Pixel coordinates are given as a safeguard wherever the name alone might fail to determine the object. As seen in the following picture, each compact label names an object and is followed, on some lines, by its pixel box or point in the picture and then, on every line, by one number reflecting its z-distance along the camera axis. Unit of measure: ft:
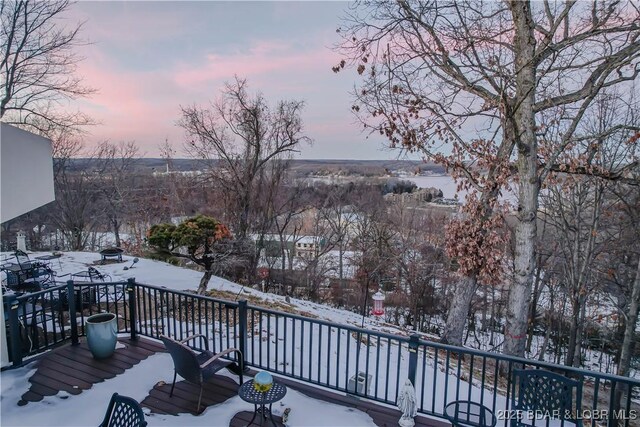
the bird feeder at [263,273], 58.65
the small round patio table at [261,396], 10.50
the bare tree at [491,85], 18.34
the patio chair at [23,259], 25.29
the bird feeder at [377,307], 29.09
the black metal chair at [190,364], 11.16
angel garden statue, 10.90
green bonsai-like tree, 24.38
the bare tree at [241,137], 51.24
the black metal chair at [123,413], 7.39
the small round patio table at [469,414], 10.49
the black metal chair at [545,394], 9.11
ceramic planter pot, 14.46
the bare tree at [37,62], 38.86
